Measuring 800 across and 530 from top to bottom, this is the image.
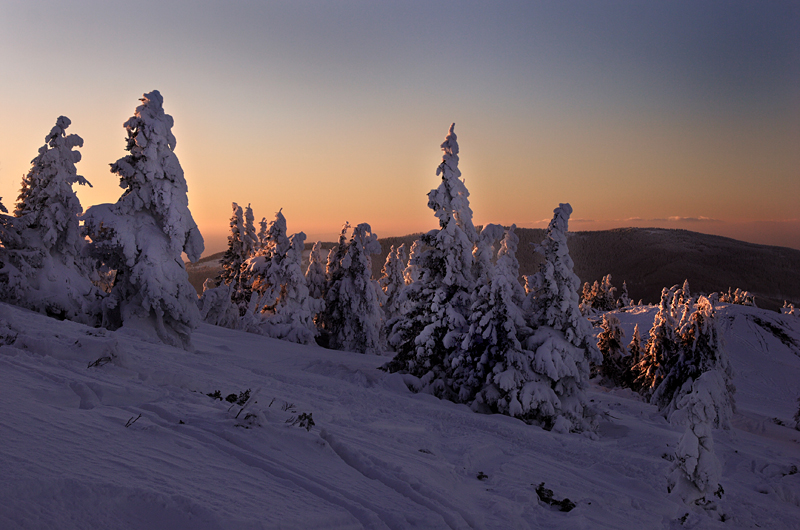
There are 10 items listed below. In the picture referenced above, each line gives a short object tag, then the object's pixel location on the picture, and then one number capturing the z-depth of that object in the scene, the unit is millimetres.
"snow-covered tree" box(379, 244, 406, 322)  44500
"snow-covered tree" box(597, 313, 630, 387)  35719
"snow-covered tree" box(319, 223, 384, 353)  31859
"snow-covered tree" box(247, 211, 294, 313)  31562
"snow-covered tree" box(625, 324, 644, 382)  34031
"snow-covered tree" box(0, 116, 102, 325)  20922
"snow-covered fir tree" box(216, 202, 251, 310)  41375
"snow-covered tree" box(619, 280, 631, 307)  80062
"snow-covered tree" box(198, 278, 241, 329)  33125
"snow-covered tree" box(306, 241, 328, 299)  36562
